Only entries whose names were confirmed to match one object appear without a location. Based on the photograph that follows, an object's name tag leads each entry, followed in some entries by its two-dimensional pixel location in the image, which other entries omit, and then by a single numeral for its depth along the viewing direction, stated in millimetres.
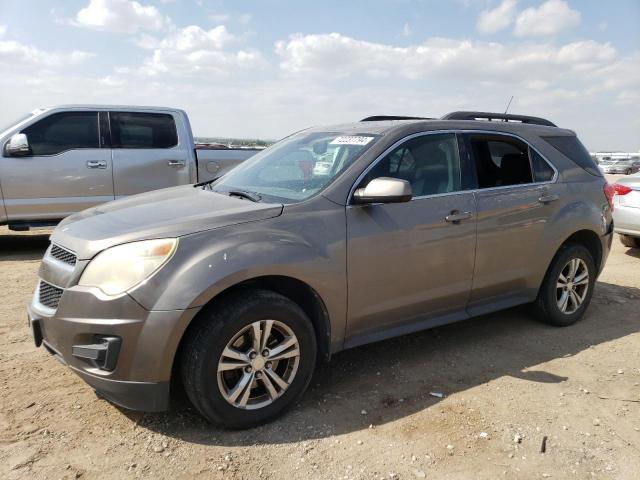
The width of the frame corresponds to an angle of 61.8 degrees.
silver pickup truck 7312
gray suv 2725
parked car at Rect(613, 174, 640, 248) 7742
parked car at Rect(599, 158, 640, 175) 45188
